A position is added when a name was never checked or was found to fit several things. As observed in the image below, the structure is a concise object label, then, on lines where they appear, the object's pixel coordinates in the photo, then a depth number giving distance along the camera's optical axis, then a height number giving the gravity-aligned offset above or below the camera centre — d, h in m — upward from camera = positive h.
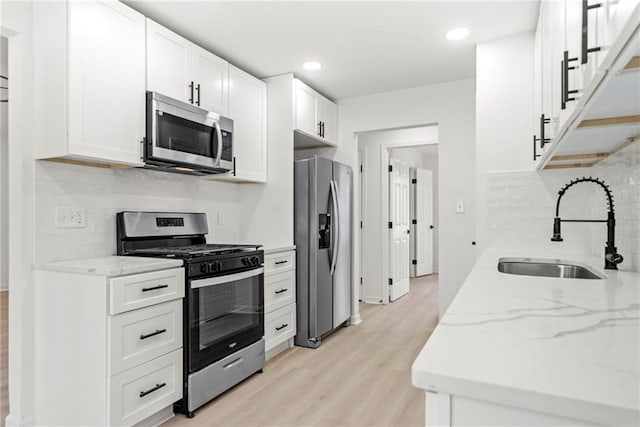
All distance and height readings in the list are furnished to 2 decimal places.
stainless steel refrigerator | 3.41 -0.29
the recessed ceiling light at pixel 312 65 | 3.25 +1.25
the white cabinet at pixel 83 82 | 1.96 +0.70
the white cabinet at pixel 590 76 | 0.70 +0.29
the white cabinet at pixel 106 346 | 1.81 -0.65
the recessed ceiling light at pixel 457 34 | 2.67 +1.25
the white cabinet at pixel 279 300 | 3.01 -0.70
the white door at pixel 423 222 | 7.04 -0.17
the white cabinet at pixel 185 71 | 2.42 +0.97
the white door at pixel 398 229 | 5.10 -0.21
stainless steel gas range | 2.20 -0.53
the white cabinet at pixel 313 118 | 3.52 +0.92
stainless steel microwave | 2.34 +0.50
